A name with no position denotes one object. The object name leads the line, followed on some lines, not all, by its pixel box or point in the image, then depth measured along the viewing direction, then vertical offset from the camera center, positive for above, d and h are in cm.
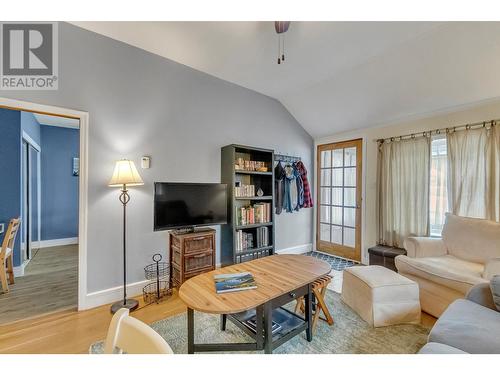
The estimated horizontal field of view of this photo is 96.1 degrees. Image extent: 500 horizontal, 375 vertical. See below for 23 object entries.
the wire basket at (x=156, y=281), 243 -110
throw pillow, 140 -64
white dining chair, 62 -45
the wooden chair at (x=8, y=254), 246 -76
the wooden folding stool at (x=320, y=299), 183 -94
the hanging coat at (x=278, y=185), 372 +3
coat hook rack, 381 +52
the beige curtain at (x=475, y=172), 237 +18
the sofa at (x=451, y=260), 192 -73
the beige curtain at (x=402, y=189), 292 -2
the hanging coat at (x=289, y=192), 382 -8
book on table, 149 -66
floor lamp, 217 +6
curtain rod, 246 +71
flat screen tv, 245 -21
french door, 372 -20
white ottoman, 191 -98
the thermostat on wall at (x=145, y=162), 254 +29
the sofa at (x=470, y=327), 111 -78
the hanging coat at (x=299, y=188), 397 -1
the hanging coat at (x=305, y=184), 402 +6
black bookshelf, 297 -11
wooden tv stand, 248 -77
